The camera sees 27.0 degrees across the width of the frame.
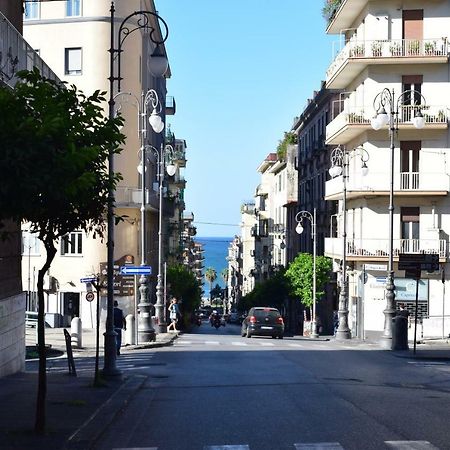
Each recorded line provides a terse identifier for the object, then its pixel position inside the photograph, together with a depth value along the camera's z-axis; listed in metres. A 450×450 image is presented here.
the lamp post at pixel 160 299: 39.76
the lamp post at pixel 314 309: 49.83
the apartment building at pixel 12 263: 18.28
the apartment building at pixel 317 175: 60.72
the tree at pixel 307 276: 55.93
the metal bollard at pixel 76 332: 30.02
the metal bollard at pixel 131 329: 32.38
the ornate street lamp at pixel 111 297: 19.00
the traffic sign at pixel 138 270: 29.14
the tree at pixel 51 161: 9.95
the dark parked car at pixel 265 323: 41.03
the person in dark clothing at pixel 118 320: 25.59
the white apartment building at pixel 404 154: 45.72
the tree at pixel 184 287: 60.97
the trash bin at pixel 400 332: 30.70
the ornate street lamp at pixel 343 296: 41.34
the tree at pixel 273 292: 66.31
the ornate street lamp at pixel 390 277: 31.31
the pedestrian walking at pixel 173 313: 44.06
